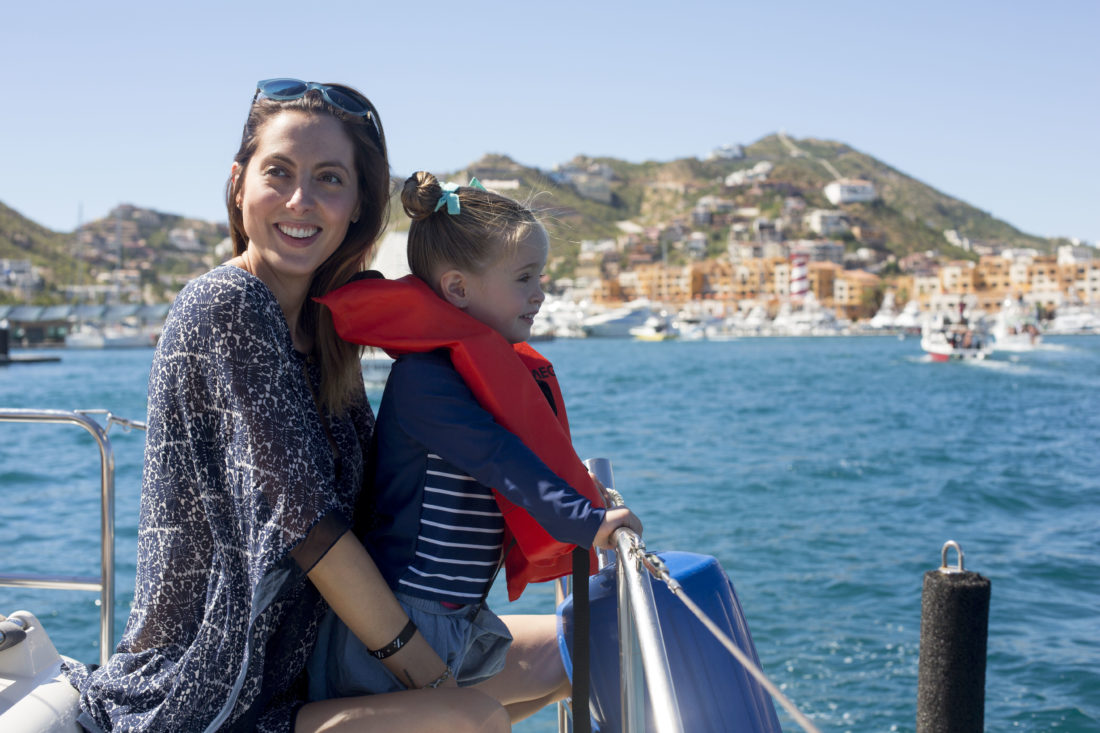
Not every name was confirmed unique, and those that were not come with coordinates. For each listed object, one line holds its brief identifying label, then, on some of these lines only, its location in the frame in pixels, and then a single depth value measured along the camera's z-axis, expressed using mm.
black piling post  3305
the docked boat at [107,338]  75125
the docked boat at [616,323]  92075
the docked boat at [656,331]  86438
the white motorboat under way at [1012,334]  56281
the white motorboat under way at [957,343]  46844
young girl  1468
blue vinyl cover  1494
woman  1368
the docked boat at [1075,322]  94375
